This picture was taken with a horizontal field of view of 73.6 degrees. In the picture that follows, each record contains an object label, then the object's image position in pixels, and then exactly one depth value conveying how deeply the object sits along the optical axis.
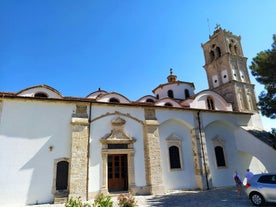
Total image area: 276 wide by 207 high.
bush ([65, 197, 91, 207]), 4.36
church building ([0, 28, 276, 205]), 9.31
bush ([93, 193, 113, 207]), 4.68
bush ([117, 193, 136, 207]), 5.46
